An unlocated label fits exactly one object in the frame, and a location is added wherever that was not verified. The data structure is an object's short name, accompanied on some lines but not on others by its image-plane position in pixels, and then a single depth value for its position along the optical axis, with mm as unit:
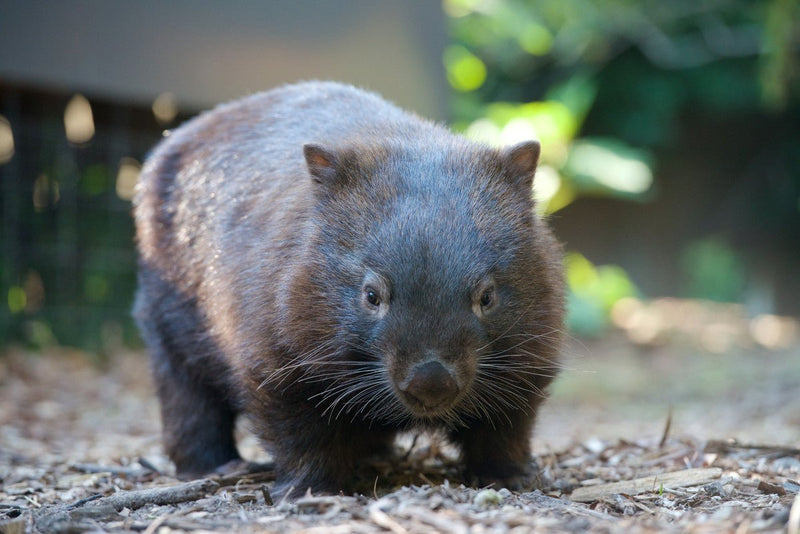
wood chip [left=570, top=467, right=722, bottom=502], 4570
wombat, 3977
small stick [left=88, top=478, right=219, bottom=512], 4348
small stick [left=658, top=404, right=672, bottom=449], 5742
